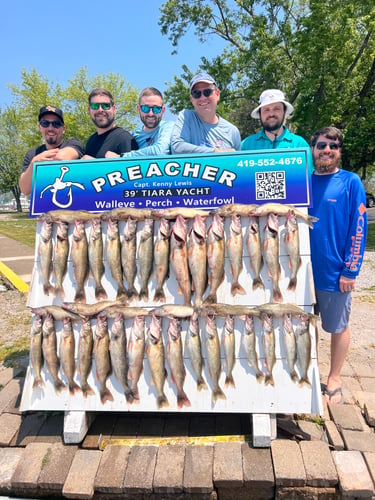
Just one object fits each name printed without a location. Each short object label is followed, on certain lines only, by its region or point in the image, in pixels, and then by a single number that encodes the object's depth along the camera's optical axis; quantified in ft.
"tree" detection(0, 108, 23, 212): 161.71
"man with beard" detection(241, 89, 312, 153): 12.05
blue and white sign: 10.25
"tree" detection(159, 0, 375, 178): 43.39
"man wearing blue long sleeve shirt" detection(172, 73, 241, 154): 11.83
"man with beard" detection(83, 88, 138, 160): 12.57
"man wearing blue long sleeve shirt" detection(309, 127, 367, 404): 11.26
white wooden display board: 10.07
